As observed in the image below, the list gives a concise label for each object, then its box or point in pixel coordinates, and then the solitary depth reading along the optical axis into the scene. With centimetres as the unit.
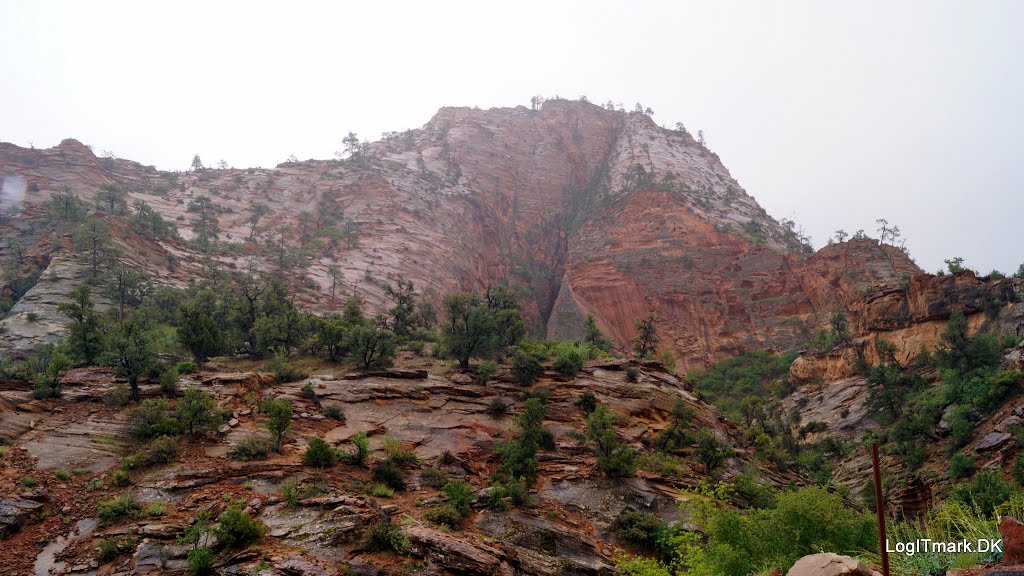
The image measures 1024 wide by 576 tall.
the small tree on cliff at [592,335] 5025
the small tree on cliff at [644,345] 4659
